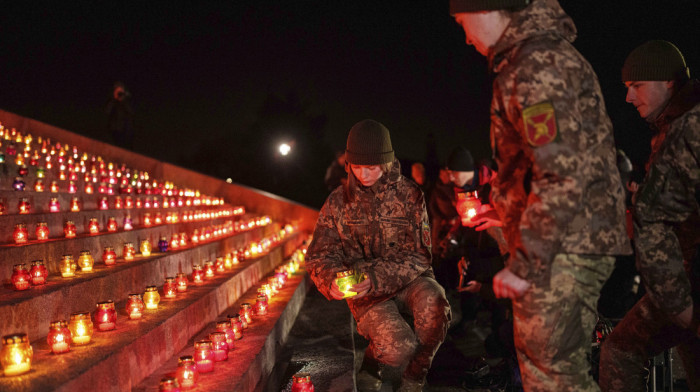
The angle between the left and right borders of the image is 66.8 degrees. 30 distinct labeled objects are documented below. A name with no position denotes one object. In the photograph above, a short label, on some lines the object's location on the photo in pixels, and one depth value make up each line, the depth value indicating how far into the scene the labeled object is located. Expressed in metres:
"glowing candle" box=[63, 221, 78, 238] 4.64
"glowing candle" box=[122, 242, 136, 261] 4.74
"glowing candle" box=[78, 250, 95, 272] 4.00
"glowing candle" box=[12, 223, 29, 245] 3.91
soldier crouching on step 3.60
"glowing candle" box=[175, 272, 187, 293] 4.39
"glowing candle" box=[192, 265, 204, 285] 4.83
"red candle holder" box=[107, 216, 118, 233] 5.39
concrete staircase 2.88
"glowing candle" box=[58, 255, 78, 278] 3.74
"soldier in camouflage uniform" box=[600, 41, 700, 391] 2.85
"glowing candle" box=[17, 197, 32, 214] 4.70
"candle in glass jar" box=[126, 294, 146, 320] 3.52
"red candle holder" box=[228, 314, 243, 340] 3.92
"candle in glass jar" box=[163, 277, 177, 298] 4.24
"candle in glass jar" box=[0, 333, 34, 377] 2.43
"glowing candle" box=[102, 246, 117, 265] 4.36
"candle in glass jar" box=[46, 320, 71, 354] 2.79
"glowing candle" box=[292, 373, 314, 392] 3.33
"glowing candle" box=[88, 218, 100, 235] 5.01
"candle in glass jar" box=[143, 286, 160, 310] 3.80
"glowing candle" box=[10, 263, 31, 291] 3.24
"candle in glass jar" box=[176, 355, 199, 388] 2.94
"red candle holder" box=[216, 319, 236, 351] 3.68
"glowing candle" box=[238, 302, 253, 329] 4.28
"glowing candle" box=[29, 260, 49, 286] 3.41
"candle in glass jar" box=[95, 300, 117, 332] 3.25
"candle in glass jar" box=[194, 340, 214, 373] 3.23
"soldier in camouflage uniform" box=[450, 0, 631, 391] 2.21
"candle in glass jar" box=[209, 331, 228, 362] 3.45
